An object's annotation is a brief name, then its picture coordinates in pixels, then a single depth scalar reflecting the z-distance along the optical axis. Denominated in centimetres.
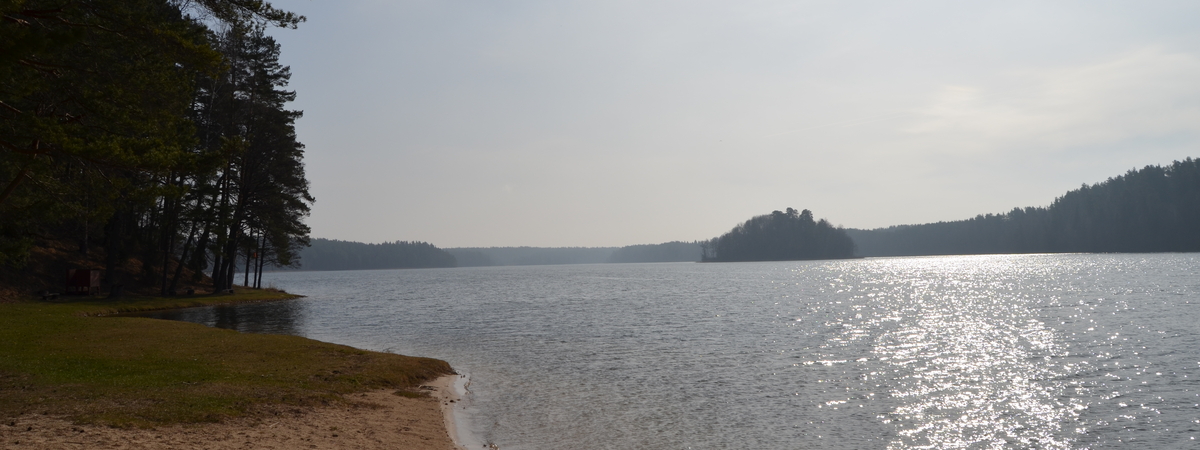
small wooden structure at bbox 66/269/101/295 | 4597
